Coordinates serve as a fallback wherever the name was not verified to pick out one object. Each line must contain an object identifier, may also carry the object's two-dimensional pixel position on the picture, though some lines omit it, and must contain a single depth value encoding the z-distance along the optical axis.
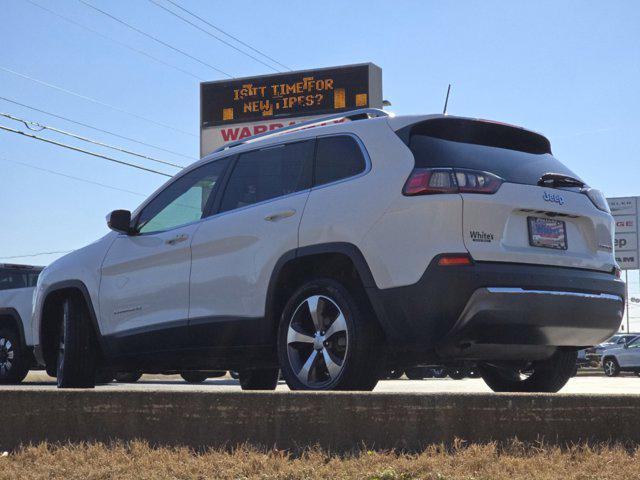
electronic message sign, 24.22
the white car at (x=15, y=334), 14.53
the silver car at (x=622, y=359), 30.48
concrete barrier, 4.38
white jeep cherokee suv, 5.52
